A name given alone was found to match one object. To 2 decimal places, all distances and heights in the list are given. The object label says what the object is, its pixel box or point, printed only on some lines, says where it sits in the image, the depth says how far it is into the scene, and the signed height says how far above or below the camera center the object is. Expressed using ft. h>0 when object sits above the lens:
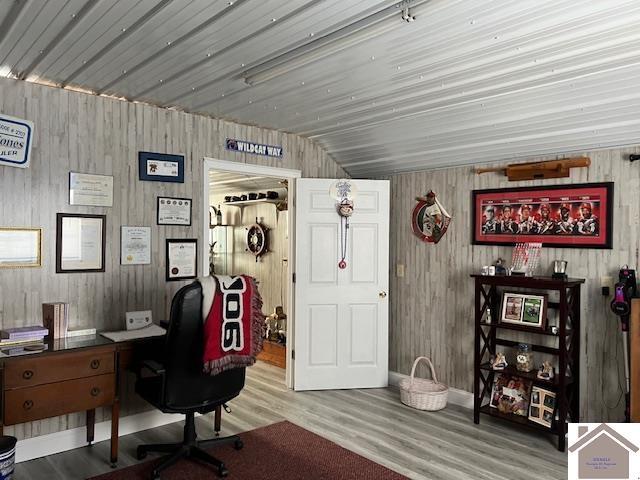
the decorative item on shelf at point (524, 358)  12.58 -2.95
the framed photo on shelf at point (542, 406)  11.87 -3.99
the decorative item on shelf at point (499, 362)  12.88 -3.14
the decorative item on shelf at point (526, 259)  12.78 -0.39
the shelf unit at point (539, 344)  11.49 -2.61
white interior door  15.65 -1.58
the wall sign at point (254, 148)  14.33 +2.83
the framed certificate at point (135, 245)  12.28 -0.11
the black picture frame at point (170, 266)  13.08 -0.68
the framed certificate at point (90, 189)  11.48 +1.21
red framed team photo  11.87 +0.75
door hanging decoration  15.74 +1.33
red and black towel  9.51 -1.60
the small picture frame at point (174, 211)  12.95 +0.81
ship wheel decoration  20.52 +0.11
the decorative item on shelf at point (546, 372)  12.03 -3.17
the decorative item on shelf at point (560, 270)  11.90 -0.63
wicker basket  13.94 -4.33
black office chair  9.36 -2.77
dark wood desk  9.10 -2.72
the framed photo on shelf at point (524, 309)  12.17 -1.67
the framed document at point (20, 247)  10.52 -0.16
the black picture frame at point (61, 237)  11.27 -0.02
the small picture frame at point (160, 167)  12.59 +1.94
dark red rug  9.91 -4.72
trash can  8.74 -3.91
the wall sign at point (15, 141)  10.42 +2.12
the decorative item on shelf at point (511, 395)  12.64 -3.97
